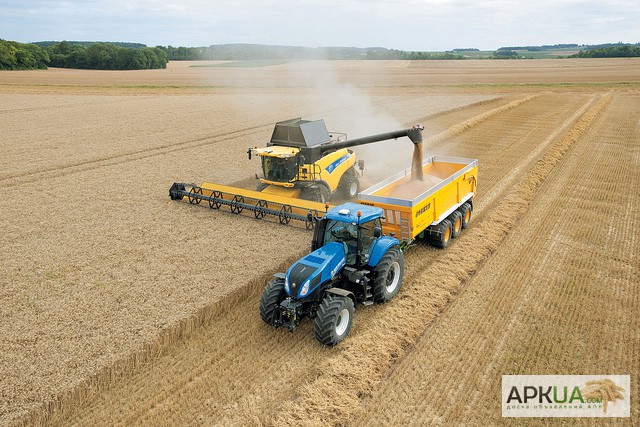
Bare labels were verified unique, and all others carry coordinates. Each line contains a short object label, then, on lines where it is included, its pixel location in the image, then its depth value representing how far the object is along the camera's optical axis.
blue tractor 7.93
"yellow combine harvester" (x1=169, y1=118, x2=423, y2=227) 14.00
